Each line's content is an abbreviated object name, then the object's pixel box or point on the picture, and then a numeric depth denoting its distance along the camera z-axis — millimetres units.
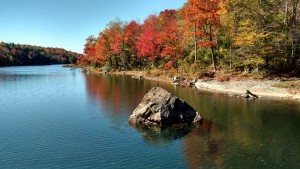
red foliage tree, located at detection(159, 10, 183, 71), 52098
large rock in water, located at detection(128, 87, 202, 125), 22592
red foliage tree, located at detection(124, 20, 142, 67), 72299
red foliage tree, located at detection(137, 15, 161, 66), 58182
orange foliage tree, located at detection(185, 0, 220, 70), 41562
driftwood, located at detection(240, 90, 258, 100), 32609
